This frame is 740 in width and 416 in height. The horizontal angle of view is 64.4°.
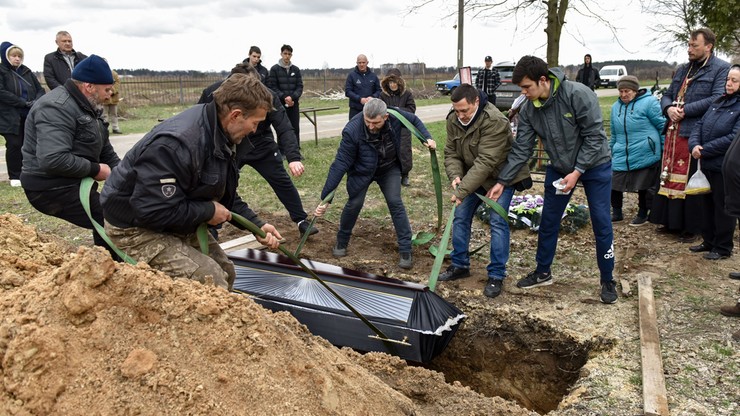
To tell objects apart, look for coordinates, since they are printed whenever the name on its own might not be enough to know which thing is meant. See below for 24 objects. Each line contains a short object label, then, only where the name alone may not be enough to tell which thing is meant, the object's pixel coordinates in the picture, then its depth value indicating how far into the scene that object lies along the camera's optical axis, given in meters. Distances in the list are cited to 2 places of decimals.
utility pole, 17.19
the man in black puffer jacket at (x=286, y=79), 10.52
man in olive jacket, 5.09
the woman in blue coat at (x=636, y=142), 6.83
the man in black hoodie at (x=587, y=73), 17.55
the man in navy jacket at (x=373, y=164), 5.53
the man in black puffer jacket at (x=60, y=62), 8.89
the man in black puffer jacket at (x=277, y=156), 6.05
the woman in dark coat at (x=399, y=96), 8.31
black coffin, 4.03
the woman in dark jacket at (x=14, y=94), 8.23
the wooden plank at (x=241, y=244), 5.83
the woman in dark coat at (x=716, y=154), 5.57
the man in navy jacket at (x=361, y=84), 10.25
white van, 38.09
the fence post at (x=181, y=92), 25.59
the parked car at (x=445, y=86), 28.71
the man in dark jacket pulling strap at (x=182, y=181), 2.98
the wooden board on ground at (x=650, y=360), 3.33
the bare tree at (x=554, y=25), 12.48
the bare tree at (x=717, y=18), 19.45
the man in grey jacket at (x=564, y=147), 4.58
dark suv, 18.86
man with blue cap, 4.06
